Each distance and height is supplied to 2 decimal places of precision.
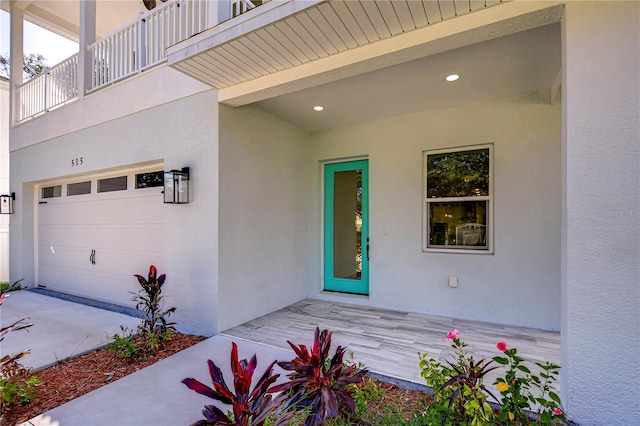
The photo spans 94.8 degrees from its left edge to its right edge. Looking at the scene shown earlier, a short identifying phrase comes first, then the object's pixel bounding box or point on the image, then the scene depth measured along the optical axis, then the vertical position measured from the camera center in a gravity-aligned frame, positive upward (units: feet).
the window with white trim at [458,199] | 13.48 +0.66
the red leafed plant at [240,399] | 4.87 -3.26
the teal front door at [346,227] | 16.26 -0.84
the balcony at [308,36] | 7.34 +5.09
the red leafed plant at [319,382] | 5.68 -3.63
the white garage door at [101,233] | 15.11 -1.29
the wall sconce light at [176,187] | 12.21 +1.02
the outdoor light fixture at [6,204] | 21.04 +0.45
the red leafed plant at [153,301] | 10.97 -3.43
